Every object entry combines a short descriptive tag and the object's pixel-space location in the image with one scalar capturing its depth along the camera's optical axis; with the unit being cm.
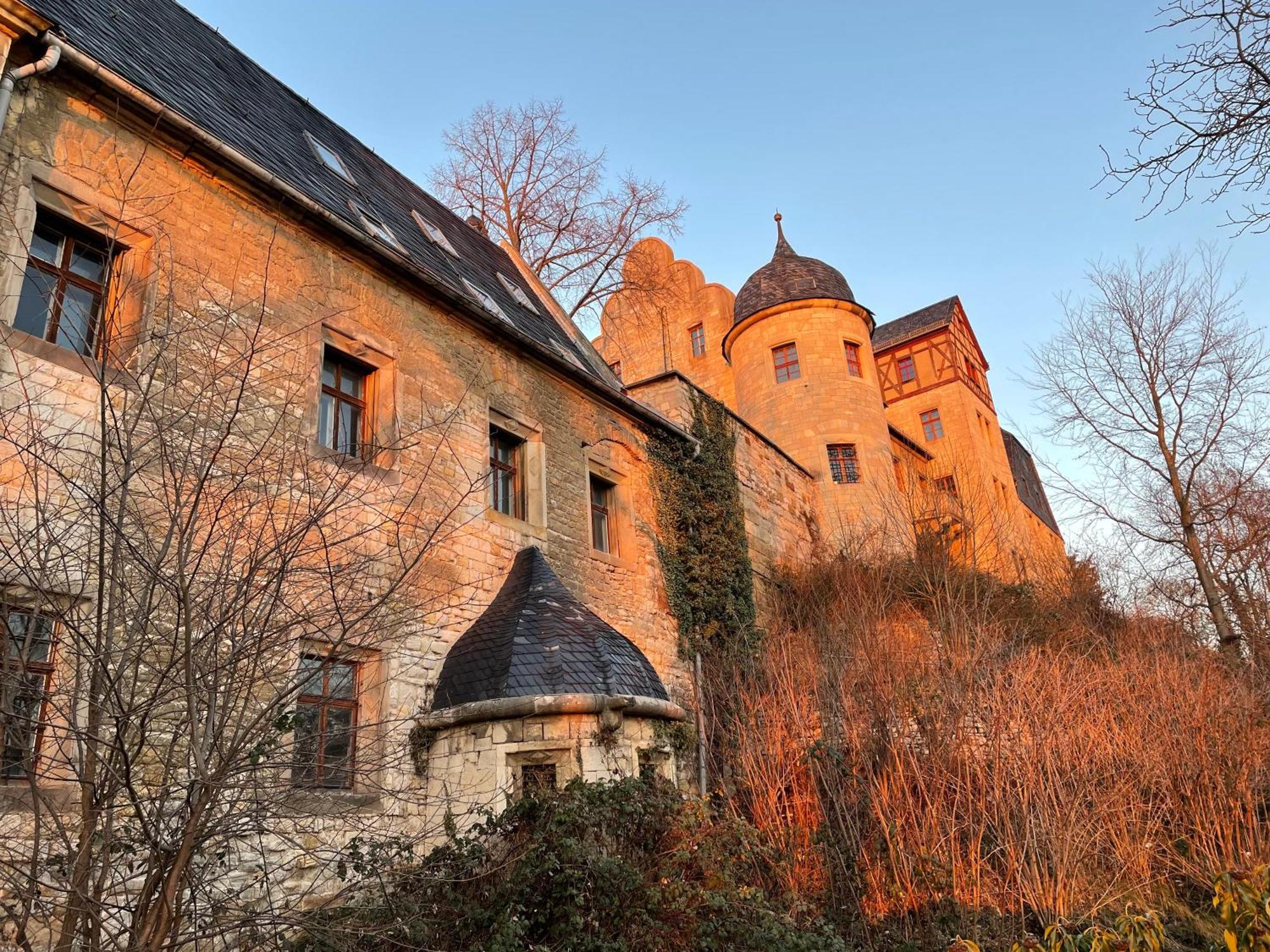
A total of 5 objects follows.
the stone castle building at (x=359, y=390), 548
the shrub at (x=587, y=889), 492
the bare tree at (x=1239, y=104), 362
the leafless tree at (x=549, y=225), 1978
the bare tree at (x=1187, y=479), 1383
